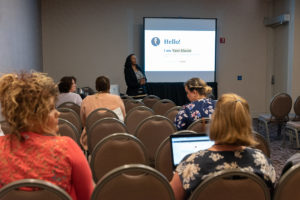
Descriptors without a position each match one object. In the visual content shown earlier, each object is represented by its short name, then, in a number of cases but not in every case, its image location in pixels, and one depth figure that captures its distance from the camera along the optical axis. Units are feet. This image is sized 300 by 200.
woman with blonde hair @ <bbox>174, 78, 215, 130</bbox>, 12.13
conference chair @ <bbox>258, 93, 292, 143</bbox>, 22.59
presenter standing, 26.84
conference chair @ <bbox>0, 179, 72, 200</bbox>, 4.95
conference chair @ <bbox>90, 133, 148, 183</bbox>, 8.98
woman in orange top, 5.40
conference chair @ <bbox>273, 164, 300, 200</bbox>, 6.22
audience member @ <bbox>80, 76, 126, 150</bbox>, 15.64
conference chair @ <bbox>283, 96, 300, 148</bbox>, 20.34
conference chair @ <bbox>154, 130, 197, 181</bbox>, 9.16
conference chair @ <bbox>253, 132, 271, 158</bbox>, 9.57
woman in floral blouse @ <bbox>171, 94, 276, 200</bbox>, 6.12
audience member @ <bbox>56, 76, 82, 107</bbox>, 18.34
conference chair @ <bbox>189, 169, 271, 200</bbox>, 5.75
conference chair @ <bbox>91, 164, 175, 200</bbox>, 5.58
